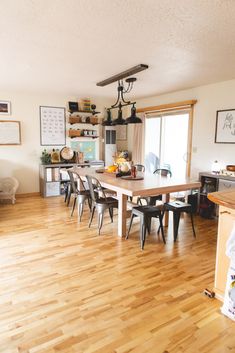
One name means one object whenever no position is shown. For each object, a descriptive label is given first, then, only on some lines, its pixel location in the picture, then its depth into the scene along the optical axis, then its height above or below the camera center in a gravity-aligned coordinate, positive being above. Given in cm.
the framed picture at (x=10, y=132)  550 +23
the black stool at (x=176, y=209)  346 -89
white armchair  538 -99
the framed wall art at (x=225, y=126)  425 +34
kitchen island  206 -73
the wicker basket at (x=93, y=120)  647 +62
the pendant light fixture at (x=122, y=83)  351 +104
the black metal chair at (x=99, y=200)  369 -85
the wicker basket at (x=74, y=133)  623 +27
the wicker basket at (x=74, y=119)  618 +60
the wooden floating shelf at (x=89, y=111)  628 +82
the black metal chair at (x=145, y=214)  322 -92
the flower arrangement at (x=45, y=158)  585 -35
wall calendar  595 +41
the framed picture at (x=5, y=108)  545 +76
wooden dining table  320 -56
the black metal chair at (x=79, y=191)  427 -84
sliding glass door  536 +10
